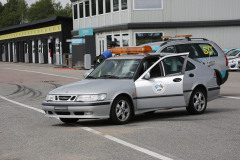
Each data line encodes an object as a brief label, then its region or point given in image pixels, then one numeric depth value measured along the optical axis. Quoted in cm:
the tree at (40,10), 14800
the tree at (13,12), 14738
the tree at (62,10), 14912
